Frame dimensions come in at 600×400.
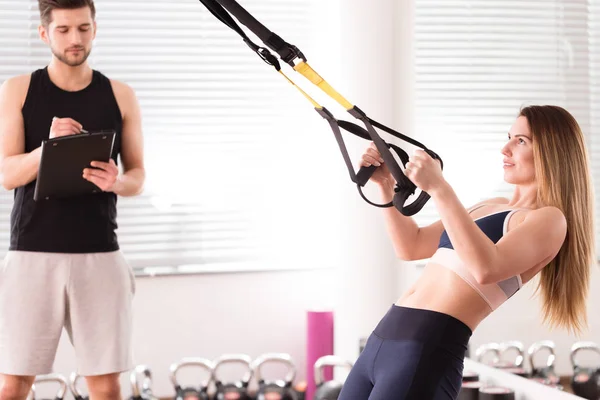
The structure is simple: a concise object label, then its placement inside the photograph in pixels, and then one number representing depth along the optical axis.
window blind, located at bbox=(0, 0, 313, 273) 4.08
